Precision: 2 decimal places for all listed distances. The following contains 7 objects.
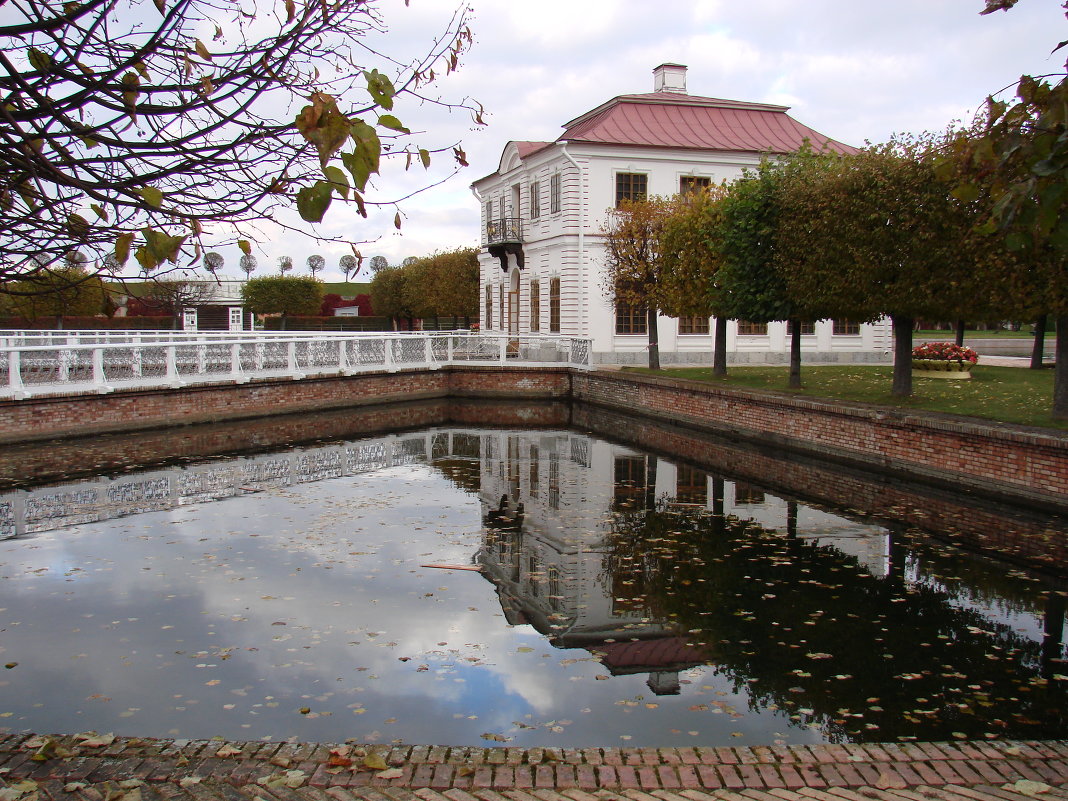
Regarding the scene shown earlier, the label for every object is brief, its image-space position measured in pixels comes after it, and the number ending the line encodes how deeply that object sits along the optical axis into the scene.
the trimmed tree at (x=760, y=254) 21.31
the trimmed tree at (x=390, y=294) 62.66
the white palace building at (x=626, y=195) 32.91
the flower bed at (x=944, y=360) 24.45
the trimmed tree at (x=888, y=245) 15.57
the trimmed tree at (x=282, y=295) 62.84
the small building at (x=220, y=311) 42.72
